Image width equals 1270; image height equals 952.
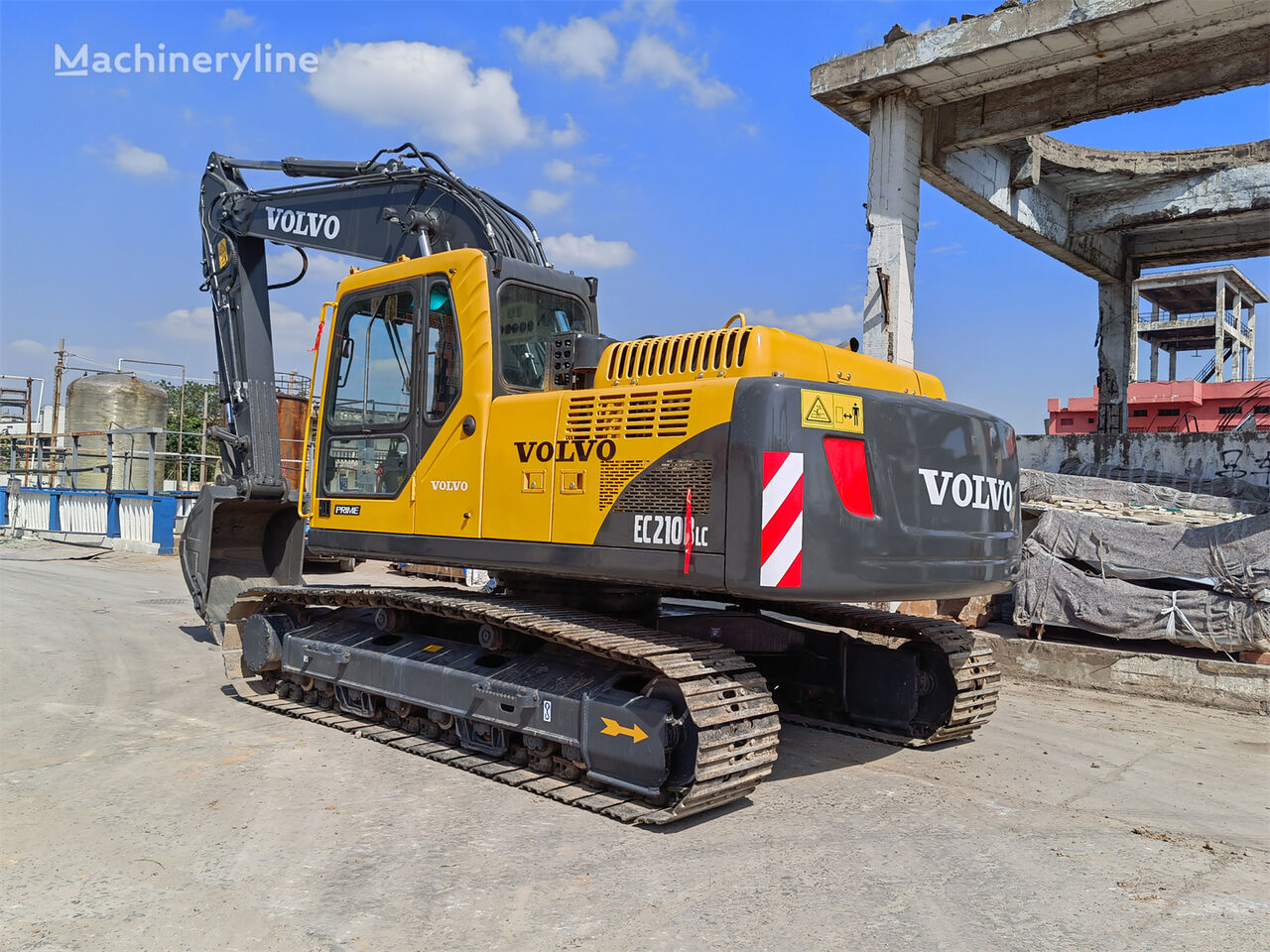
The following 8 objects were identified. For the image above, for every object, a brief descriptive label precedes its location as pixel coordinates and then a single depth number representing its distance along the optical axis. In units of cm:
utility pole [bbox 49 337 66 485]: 3958
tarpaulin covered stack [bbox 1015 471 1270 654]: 840
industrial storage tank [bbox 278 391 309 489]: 2197
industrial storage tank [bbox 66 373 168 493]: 2867
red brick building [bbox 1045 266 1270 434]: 4112
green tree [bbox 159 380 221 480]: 3506
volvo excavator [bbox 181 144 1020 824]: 474
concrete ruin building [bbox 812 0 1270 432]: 1070
